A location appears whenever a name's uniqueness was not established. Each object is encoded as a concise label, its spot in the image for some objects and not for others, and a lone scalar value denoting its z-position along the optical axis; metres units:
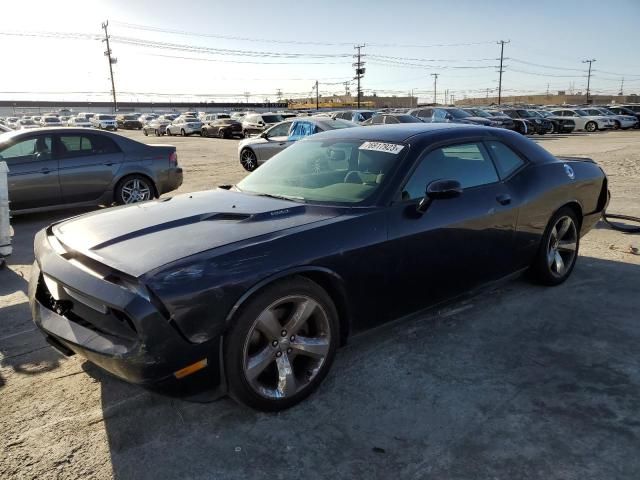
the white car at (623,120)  33.25
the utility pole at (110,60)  77.50
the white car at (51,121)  51.69
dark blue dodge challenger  2.47
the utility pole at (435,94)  127.81
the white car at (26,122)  47.66
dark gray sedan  7.78
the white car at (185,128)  40.50
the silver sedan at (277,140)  14.23
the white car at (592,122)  32.53
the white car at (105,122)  53.22
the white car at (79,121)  52.89
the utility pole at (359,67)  81.50
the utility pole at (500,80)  84.62
